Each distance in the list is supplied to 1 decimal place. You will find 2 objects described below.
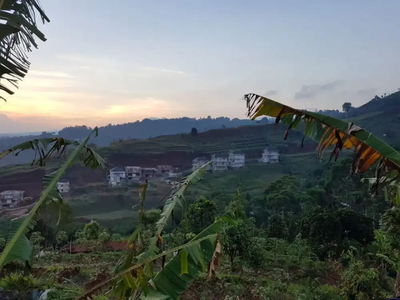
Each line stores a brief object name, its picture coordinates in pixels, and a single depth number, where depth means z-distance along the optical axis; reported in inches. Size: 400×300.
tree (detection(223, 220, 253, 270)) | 278.1
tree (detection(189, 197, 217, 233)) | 405.1
